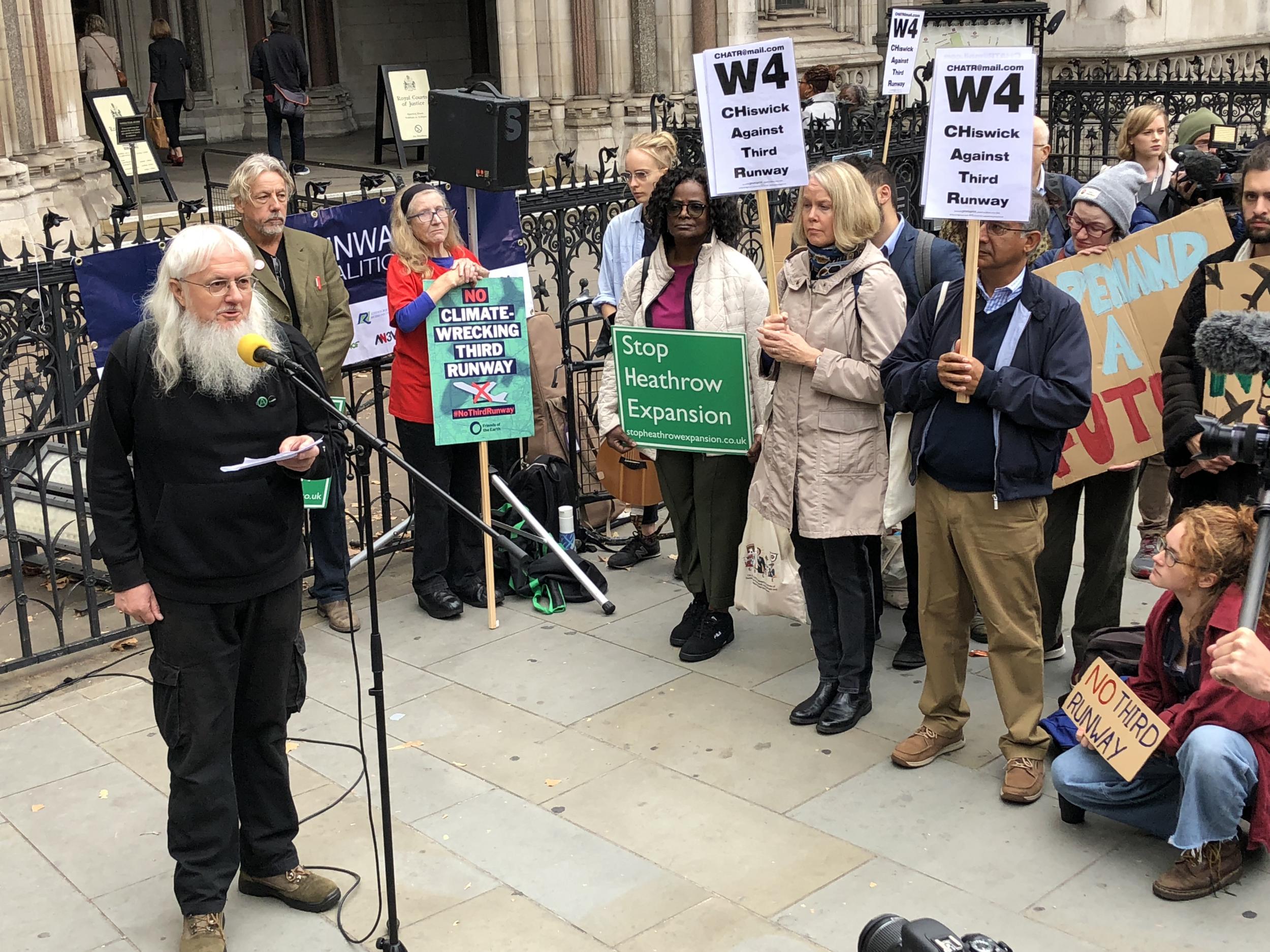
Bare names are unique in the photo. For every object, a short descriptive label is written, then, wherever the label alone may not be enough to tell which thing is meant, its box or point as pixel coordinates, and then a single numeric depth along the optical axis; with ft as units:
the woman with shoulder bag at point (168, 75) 69.51
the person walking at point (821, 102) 41.05
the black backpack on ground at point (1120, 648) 17.29
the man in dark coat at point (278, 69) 67.92
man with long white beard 13.97
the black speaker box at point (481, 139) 22.52
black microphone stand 12.76
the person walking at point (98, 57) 64.75
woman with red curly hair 14.66
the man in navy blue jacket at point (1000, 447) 16.30
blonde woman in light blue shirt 23.99
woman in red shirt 22.67
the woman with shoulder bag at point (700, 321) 20.63
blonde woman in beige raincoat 18.15
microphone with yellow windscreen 12.95
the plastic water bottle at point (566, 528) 24.97
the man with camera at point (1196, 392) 17.13
